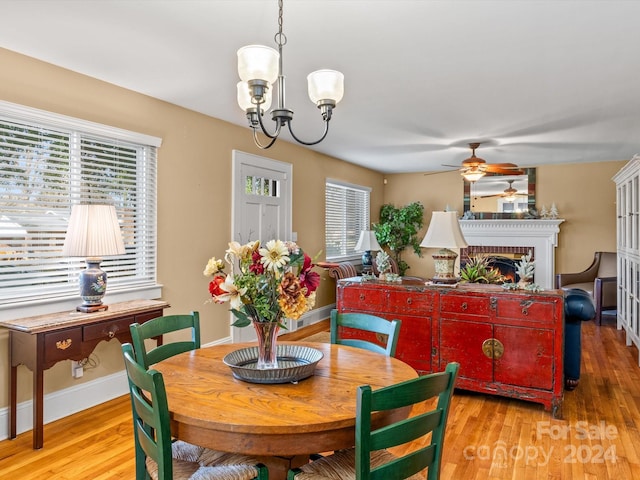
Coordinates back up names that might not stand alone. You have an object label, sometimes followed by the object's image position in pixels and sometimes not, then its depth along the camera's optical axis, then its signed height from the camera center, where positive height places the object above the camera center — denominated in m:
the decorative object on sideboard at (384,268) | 3.78 -0.23
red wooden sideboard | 3.07 -0.68
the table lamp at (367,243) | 6.62 -0.03
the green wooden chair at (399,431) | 1.21 -0.56
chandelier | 1.76 +0.68
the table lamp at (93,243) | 2.81 -0.02
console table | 2.57 -0.61
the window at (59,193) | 2.78 +0.34
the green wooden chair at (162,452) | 1.31 -0.72
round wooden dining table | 1.28 -0.53
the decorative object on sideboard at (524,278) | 3.27 -0.28
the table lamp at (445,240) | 3.47 +0.01
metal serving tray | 1.60 -0.49
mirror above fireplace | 7.26 +0.78
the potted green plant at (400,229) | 7.86 +0.22
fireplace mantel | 7.00 +0.09
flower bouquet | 1.56 -0.16
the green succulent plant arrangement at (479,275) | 3.79 -0.30
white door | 4.63 +0.46
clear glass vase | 1.66 -0.40
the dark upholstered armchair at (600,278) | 5.99 -0.54
